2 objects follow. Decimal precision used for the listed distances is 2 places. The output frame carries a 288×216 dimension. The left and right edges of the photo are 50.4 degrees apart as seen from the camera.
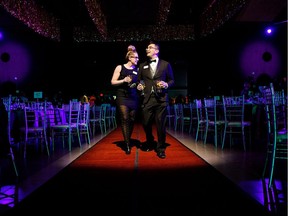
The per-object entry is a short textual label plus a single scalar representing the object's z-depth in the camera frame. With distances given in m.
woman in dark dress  4.52
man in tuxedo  4.18
